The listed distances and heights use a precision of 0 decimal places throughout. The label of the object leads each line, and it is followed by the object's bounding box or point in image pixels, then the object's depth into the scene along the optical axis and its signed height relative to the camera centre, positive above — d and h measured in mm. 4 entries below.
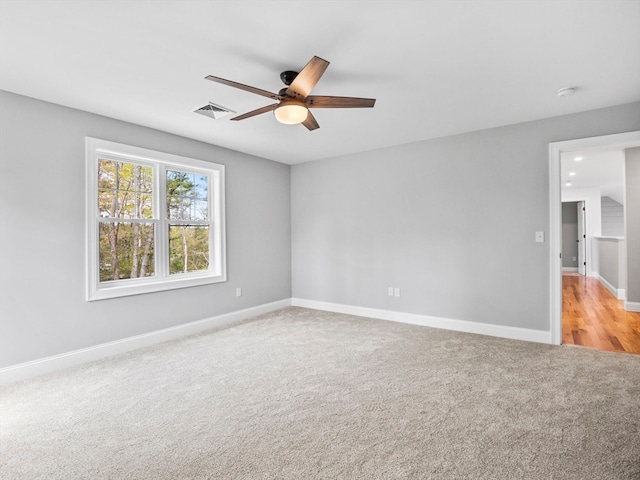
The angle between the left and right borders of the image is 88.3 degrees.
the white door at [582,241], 8734 -57
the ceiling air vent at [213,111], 3119 +1276
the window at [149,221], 3355 +235
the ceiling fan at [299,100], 2086 +985
